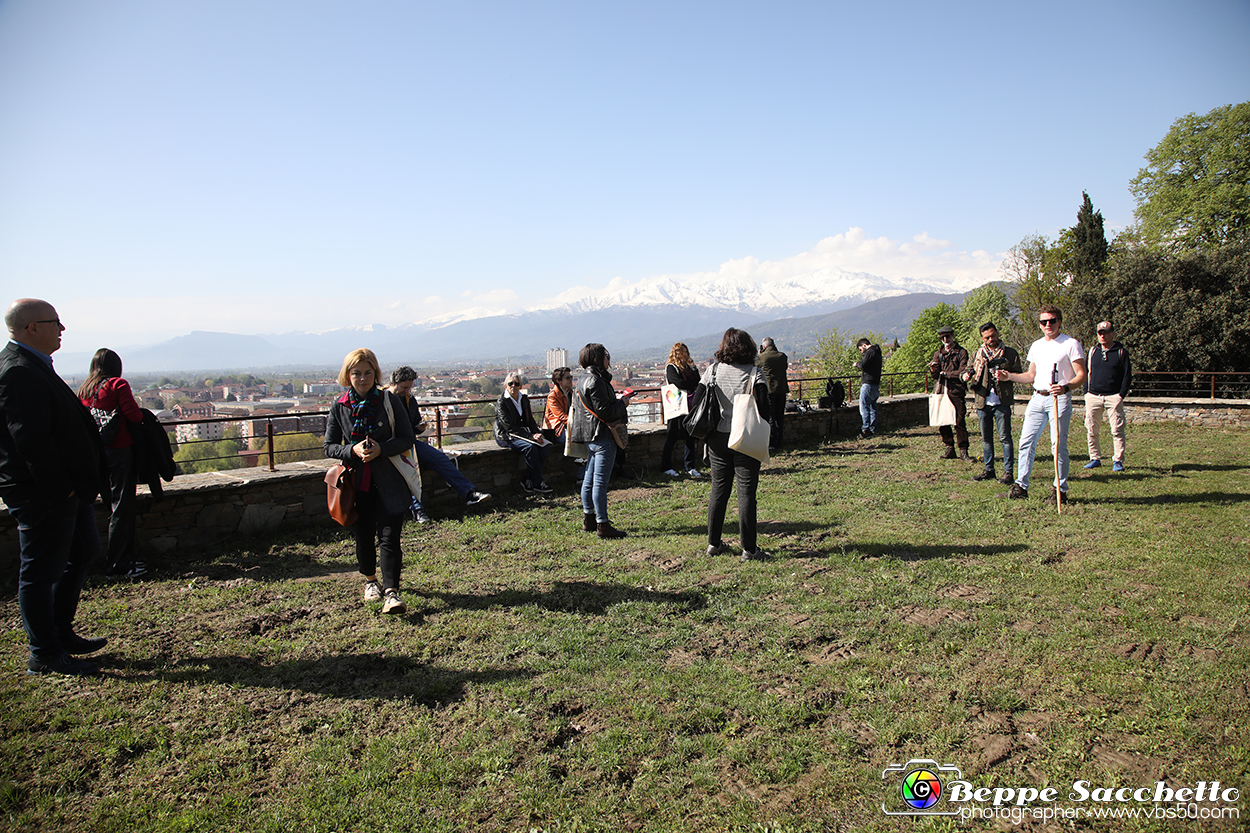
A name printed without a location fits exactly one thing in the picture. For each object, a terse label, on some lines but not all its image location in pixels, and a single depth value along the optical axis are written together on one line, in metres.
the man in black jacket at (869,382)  11.62
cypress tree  33.88
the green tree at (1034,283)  36.44
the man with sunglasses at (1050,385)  6.27
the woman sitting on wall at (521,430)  7.64
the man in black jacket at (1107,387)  8.19
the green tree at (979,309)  58.91
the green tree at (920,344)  59.56
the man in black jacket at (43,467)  3.14
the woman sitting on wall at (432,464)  6.32
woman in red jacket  4.71
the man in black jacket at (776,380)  8.88
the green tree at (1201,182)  27.09
